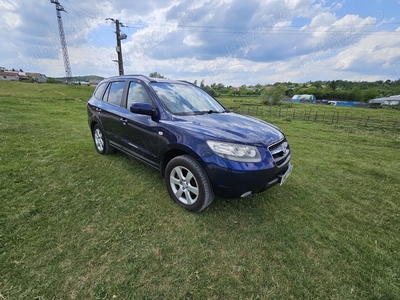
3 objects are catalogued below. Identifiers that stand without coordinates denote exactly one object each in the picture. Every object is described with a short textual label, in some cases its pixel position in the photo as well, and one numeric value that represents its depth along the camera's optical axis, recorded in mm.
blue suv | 2084
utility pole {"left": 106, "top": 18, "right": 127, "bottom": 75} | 12781
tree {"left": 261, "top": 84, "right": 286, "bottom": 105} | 51438
